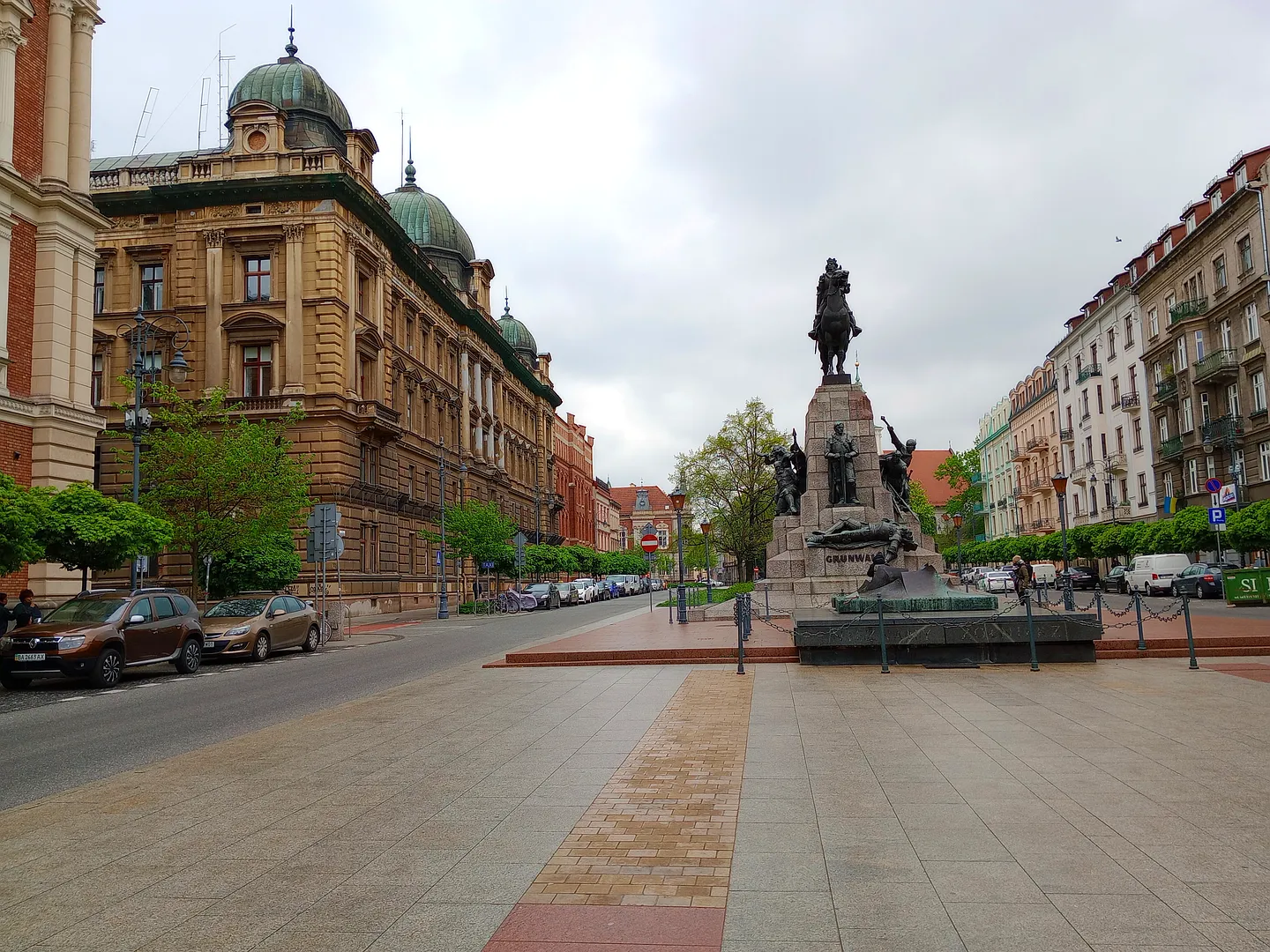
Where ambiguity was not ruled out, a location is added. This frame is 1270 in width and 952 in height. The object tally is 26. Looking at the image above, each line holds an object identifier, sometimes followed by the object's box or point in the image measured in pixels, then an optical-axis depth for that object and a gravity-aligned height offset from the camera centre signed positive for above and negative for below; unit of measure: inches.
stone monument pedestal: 986.1 +44.2
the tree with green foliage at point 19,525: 636.7 +42.6
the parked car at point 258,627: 821.9 -39.5
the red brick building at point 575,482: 3988.7 +390.3
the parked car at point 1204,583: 1424.7 -44.6
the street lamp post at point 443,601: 1578.5 -41.1
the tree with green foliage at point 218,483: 1100.5 +115.5
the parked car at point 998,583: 1814.7 -45.0
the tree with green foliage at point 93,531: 743.1 +43.9
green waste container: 1077.8 -40.0
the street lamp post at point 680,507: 1043.6 +75.9
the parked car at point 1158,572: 1569.3 -30.0
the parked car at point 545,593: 1899.6 -40.1
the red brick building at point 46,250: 970.1 +352.2
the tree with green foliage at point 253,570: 1240.2 +15.1
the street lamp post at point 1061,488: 1022.8 +73.4
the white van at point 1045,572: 2053.4 -32.4
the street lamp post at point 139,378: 810.8 +177.8
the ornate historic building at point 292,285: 1630.2 +517.1
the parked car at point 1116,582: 1781.9 -51.5
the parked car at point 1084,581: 1971.0 -50.2
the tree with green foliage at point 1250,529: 1226.9 +27.5
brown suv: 608.1 -34.2
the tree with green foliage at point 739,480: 2365.9 +213.2
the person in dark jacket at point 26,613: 727.1 -17.2
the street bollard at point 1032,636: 565.6 -45.3
